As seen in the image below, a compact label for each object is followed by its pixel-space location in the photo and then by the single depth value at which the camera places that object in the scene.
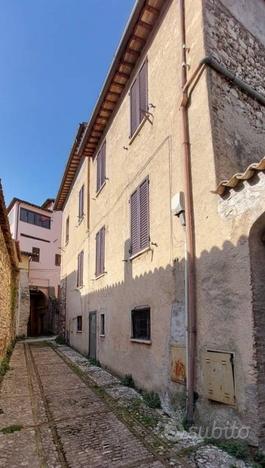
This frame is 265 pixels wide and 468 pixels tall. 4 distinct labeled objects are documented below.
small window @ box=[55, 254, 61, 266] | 31.21
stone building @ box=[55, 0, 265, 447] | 4.02
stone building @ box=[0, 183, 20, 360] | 8.95
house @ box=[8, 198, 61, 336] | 28.31
